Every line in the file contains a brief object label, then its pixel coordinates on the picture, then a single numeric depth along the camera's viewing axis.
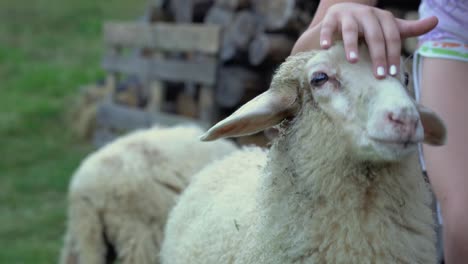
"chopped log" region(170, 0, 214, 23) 6.76
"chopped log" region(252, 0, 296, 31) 5.22
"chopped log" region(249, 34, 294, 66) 5.28
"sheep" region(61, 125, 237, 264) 3.99
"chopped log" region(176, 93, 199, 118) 6.75
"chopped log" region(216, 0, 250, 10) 5.79
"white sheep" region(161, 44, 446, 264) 1.81
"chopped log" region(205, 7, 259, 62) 5.63
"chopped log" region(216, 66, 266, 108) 5.69
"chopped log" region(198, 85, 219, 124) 5.86
